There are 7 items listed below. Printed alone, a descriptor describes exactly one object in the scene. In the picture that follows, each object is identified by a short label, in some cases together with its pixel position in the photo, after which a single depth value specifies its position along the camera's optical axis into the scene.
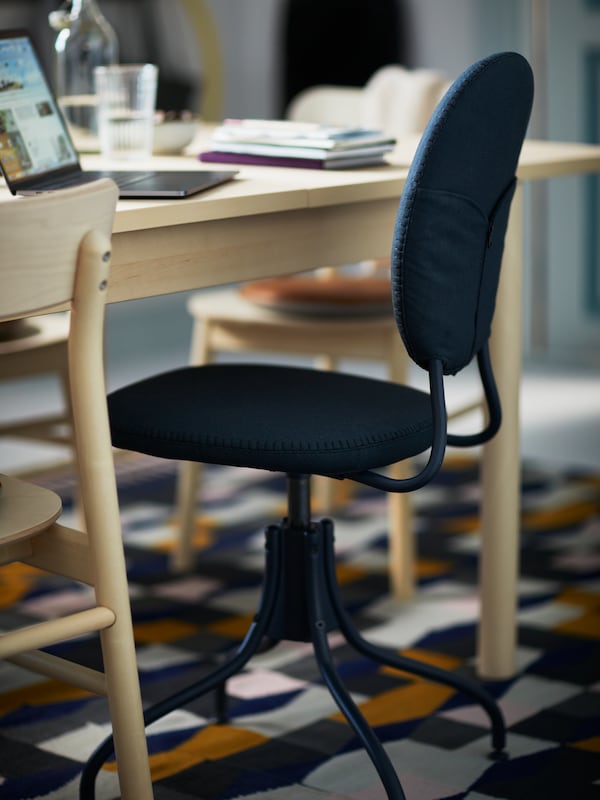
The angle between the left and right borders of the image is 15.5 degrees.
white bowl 3.44
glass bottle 3.58
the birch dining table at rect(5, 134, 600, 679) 2.82
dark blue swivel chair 2.79
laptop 2.92
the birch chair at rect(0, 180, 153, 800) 2.49
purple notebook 3.20
